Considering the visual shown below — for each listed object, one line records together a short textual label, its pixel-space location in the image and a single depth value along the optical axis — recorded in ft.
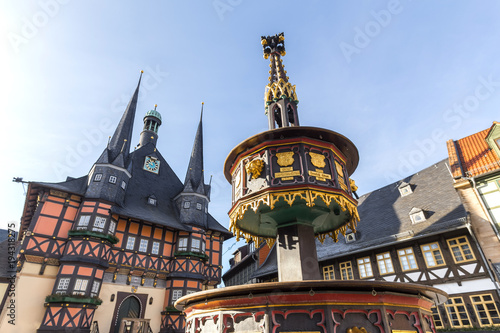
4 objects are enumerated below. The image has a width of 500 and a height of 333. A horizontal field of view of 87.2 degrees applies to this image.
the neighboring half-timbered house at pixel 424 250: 43.39
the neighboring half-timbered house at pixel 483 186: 43.29
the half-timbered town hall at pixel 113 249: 56.80
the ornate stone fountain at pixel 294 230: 15.12
